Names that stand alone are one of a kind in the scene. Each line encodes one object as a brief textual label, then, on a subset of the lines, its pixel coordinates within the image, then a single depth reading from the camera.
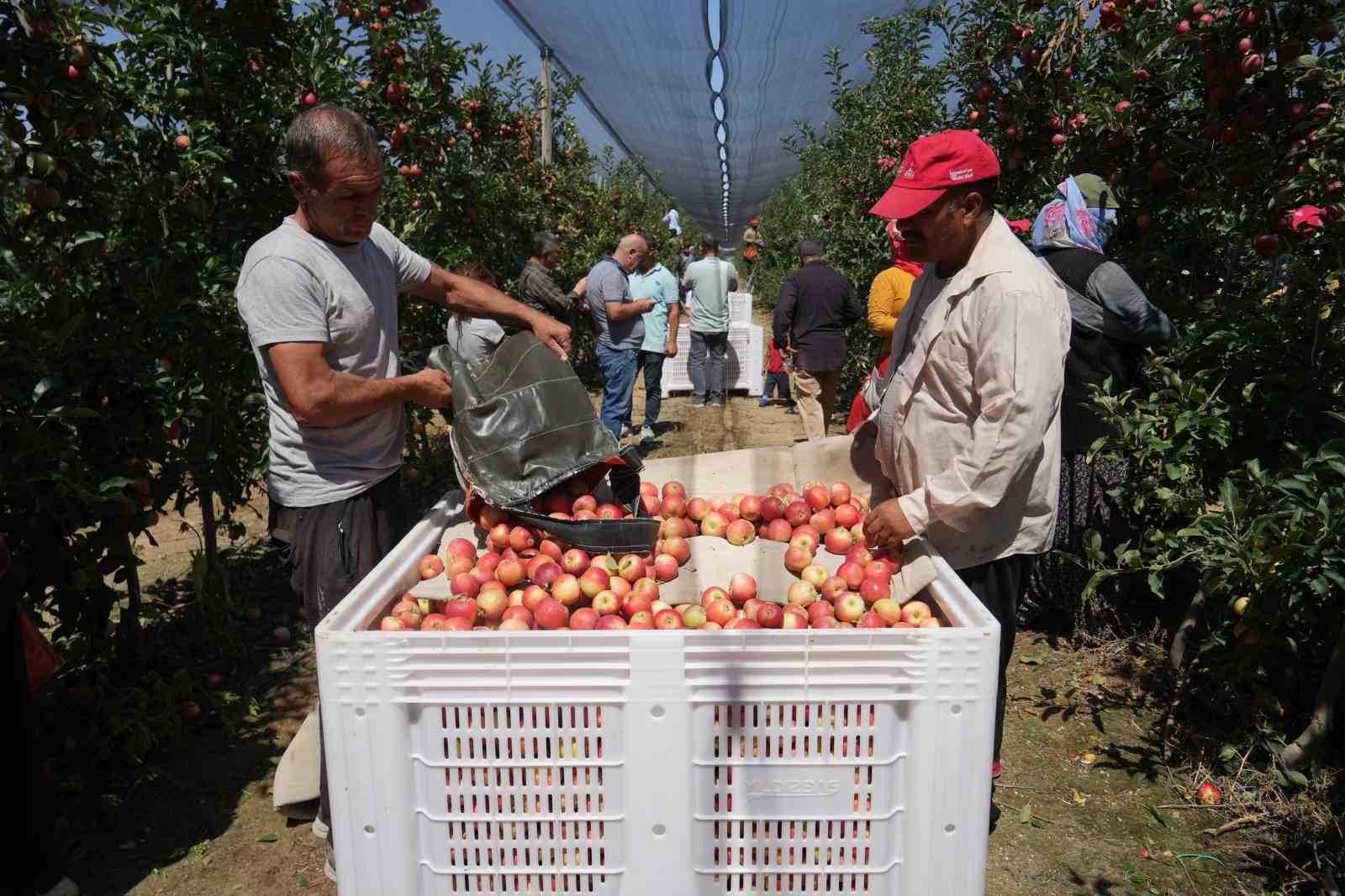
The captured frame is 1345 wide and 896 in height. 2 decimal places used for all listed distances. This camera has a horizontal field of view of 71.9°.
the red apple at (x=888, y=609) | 1.87
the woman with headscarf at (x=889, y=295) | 5.07
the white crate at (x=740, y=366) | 11.15
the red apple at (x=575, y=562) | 2.13
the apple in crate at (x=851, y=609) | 1.91
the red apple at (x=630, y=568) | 2.11
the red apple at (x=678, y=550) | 2.33
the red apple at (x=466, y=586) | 1.96
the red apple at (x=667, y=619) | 1.86
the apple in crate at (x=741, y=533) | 2.39
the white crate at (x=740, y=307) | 12.35
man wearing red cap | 1.90
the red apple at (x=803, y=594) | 2.13
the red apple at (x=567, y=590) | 2.00
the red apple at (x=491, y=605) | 1.93
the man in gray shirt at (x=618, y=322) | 7.45
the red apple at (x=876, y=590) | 1.98
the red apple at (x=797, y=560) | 2.27
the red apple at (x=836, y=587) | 2.05
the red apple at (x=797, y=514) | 2.48
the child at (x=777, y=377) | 10.23
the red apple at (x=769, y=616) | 1.94
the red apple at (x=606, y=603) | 1.97
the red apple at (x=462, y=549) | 2.10
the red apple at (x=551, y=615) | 1.87
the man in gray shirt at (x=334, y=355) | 2.02
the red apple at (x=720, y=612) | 2.01
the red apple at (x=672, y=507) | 2.55
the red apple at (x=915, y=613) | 1.83
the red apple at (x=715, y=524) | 2.47
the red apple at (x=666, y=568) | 2.25
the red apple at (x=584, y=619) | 1.83
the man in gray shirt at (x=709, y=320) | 9.23
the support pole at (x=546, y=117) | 9.88
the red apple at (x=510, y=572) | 2.07
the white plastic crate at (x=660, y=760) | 1.46
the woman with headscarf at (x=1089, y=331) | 3.39
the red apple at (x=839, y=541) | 2.29
